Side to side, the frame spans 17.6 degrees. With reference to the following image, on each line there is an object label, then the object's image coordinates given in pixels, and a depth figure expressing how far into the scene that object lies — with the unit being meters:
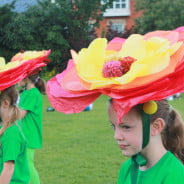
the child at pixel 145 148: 3.05
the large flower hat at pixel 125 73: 2.71
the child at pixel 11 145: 4.92
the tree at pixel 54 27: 40.24
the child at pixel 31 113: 7.75
